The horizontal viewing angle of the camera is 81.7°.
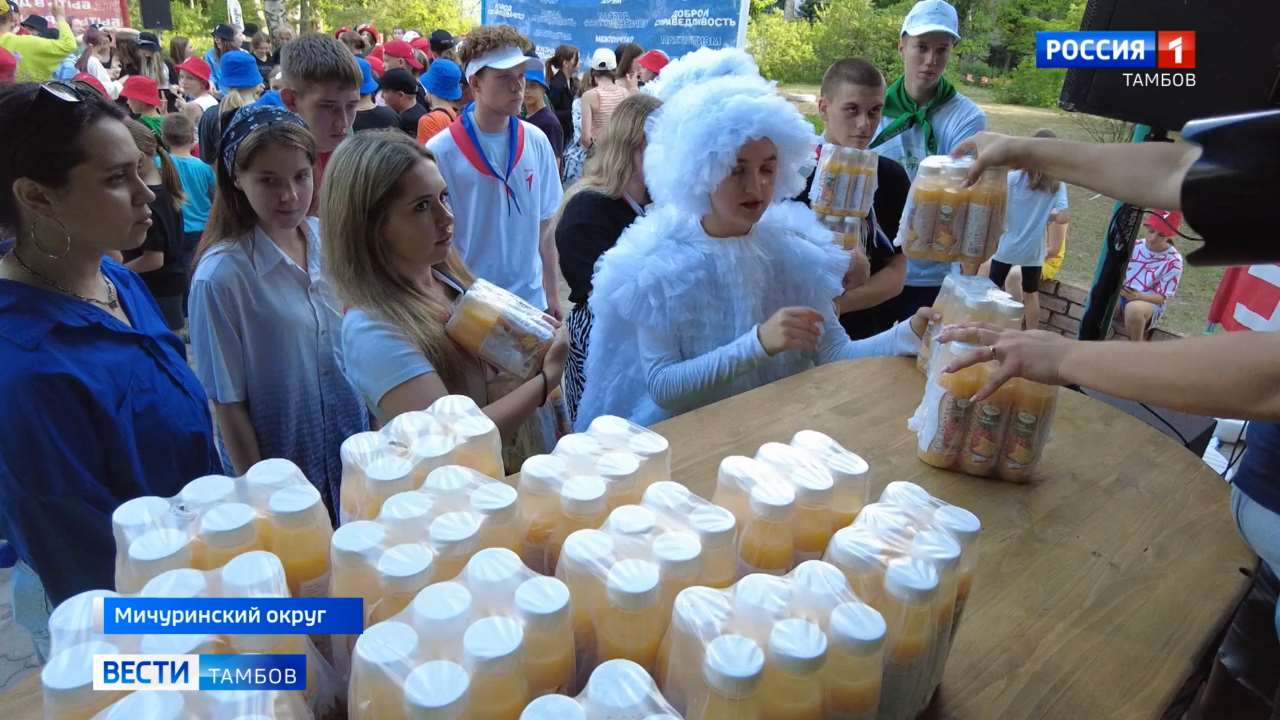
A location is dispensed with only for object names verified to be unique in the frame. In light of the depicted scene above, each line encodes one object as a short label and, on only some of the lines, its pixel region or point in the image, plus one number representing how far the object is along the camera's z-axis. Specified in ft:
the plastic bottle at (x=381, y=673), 2.68
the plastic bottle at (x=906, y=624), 3.26
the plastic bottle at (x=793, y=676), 2.84
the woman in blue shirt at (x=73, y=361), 5.24
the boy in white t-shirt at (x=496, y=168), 12.35
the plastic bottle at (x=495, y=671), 2.70
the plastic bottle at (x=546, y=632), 2.93
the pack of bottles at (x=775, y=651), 2.80
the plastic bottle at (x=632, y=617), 3.11
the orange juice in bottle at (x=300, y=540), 3.45
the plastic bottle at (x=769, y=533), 3.74
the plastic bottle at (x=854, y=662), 2.98
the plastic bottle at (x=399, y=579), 3.11
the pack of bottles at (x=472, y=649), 2.65
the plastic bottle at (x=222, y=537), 3.26
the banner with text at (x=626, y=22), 24.88
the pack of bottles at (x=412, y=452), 3.80
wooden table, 4.13
